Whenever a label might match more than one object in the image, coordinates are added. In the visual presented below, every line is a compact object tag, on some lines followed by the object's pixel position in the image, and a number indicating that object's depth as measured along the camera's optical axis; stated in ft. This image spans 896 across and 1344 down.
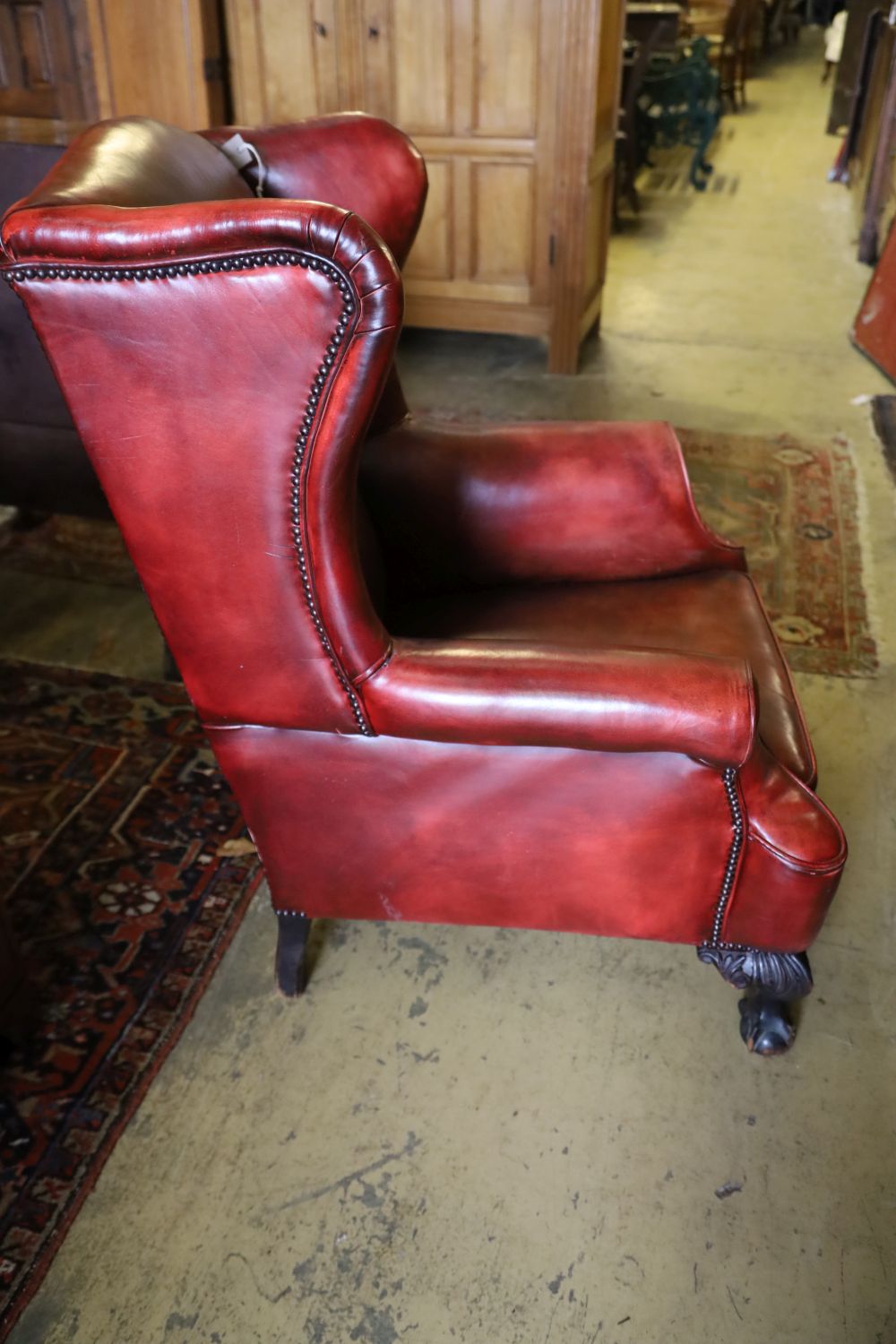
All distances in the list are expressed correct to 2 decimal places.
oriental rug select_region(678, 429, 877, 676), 7.52
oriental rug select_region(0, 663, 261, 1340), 4.30
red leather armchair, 3.09
